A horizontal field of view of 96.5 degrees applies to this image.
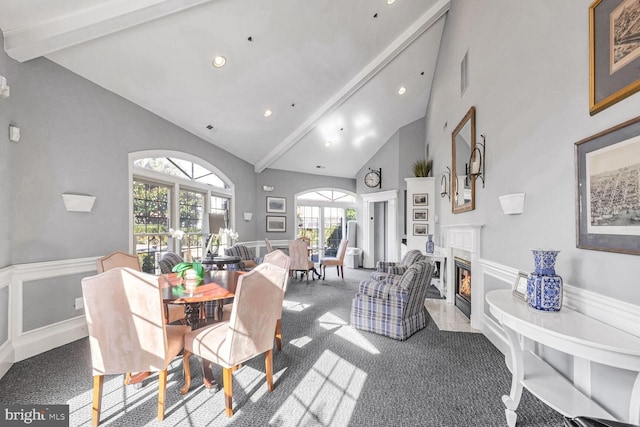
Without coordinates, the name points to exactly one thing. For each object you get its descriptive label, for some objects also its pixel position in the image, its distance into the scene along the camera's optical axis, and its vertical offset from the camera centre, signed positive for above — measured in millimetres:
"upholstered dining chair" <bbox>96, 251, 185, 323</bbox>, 2676 -518
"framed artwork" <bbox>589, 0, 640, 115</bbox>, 1394 +863
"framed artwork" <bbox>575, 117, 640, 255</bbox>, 1382 +140
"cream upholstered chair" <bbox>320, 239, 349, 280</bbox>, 6598 -1024
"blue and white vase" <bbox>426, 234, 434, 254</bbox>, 5156 -544
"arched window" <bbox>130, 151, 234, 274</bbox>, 3998 +232
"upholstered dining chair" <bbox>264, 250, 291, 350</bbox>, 2874 -479
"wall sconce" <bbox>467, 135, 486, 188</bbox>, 3327 +641
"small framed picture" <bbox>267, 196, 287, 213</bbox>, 7699 +305
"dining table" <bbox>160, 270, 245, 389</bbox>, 2080 -600
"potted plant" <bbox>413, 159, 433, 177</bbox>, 6109 +1024
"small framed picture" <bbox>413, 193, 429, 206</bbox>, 6066 +359
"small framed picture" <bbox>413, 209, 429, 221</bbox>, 6113 +29
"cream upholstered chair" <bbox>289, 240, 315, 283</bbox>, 6078 -840
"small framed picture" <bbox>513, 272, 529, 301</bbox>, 1945 -496
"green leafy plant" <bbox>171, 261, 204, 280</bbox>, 2479 -465
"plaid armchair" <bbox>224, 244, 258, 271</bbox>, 5421 -743
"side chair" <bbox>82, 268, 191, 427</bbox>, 1752 -695
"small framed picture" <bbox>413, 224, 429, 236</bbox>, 6156 -305
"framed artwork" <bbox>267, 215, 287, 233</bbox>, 7711 -227
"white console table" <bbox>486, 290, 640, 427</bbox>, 1239 -609
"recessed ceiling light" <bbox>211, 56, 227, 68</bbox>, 3561 +1949
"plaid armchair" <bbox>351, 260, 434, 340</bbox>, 3145 -1014
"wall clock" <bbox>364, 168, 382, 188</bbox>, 7852 +1042
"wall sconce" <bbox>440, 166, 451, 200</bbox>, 4749 +558
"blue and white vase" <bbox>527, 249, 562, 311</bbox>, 1669 -407
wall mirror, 3599 +741
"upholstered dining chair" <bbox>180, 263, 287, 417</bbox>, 1884 -830
